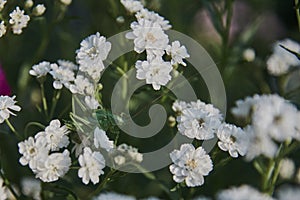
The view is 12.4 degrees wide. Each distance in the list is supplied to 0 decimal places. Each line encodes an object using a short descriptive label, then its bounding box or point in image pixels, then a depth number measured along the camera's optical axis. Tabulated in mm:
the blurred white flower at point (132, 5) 608
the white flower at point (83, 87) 572
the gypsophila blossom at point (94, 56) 570
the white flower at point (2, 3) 582
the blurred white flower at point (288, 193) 659
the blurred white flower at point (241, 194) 609
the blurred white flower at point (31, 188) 628
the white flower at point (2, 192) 581
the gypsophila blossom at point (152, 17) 594
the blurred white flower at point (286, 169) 656
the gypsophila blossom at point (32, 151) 550
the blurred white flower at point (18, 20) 585
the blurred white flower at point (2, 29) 572
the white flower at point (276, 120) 574
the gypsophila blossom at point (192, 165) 559
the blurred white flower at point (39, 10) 610
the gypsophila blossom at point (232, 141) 567
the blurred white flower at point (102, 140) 550
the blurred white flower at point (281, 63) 662
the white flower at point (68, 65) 595
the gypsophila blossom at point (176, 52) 576
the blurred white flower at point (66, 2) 627
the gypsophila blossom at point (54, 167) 549
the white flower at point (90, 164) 548
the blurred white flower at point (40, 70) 593
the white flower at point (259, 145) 575
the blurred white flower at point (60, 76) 582
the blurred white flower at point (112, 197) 595
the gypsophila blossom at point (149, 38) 571
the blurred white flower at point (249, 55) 667
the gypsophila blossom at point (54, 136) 554
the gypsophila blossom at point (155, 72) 566
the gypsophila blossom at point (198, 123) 565
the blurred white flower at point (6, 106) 560
